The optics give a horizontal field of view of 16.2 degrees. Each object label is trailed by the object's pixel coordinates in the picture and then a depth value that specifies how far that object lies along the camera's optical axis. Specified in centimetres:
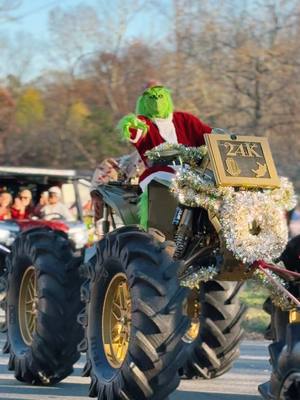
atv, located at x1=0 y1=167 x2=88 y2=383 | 829
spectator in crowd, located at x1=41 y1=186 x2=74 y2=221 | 1745
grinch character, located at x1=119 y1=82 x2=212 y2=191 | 790
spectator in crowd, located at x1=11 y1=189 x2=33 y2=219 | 1738
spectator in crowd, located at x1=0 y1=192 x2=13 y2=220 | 1711
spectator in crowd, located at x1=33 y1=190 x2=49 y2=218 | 1759
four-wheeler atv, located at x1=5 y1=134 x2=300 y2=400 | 662
